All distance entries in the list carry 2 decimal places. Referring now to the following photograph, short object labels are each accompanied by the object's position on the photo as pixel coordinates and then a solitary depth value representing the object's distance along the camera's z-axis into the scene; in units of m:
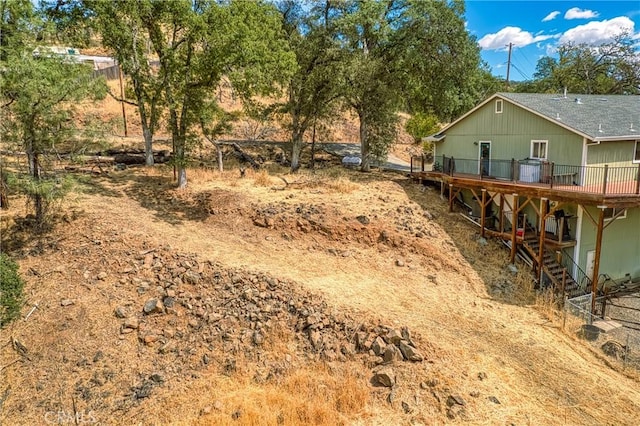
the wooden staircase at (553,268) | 14.28
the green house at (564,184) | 14.14
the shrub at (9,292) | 9.21
